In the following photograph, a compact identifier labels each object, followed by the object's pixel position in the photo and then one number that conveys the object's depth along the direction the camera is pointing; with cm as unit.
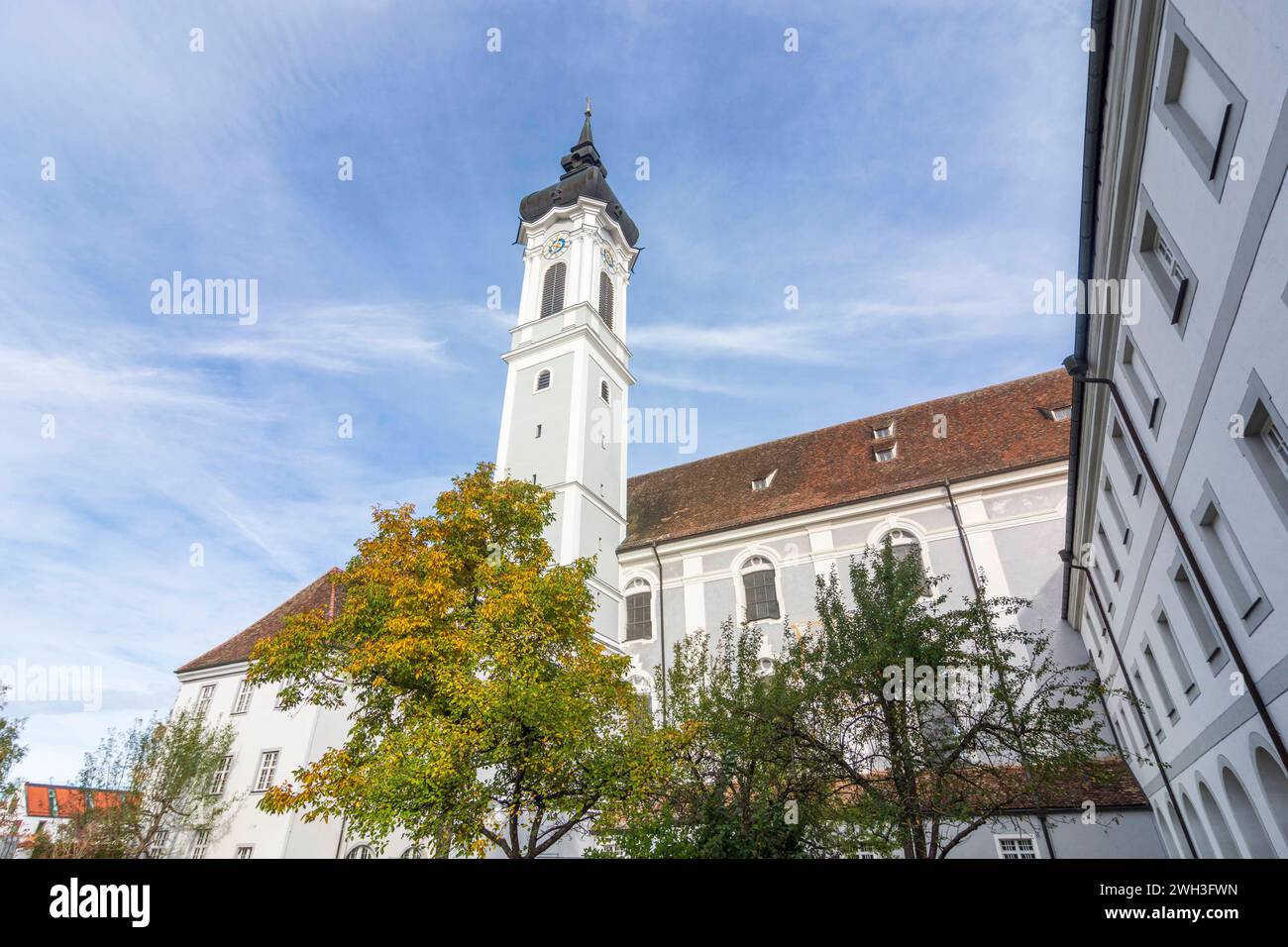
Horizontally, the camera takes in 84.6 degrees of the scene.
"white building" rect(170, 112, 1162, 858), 2186
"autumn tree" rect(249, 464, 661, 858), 1216
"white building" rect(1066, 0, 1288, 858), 673
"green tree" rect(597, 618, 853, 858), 1052
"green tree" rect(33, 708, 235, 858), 2284
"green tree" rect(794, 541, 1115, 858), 1066
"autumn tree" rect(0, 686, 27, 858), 2533
